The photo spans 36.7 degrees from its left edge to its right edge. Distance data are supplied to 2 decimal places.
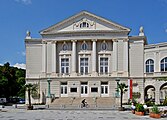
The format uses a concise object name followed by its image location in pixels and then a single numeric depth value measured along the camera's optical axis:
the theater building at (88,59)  48.18
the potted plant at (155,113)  24.48
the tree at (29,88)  38.91
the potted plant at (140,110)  28.02
